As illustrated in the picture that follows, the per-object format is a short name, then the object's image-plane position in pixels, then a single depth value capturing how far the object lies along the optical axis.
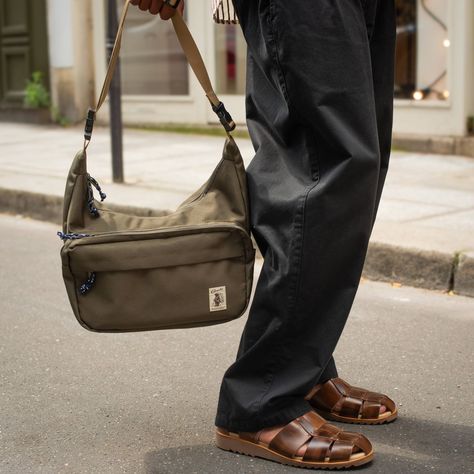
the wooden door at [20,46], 10.80
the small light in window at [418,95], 8.20
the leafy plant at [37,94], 10.70
